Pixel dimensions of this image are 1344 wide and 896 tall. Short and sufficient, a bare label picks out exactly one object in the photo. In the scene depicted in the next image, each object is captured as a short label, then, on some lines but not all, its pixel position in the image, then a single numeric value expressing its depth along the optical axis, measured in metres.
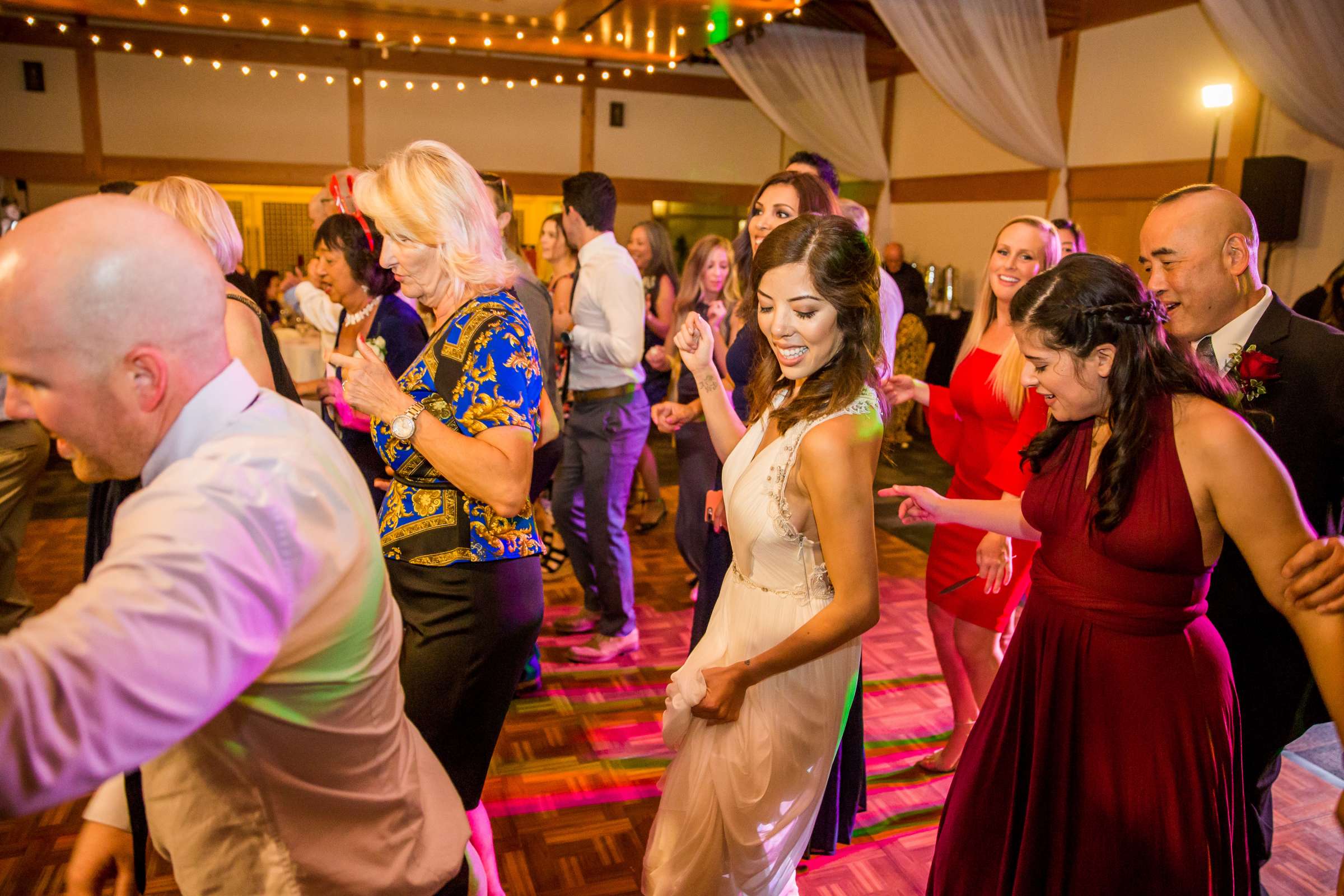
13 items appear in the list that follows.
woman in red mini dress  2.60
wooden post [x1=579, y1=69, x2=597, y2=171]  10.20
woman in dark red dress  1.41
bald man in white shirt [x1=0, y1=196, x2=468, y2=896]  0.65
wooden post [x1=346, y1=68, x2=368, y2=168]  9.33
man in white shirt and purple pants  3.49
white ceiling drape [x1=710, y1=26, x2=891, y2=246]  8.19
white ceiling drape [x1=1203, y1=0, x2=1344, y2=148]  4.26
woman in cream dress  1.60
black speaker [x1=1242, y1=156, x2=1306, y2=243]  5.73
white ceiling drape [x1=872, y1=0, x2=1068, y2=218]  5.72
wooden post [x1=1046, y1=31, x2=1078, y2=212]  7.75
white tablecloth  4.89
